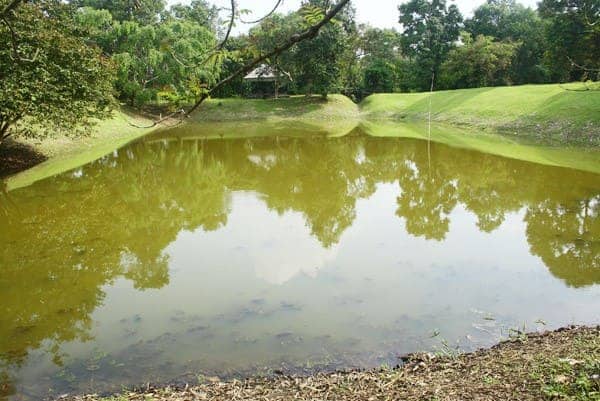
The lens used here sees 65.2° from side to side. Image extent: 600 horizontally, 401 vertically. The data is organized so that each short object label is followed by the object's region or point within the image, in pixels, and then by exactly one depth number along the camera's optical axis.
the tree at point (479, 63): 46.12
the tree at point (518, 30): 48.75
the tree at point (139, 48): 37.62
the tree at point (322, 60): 44.41
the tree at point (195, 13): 56.28
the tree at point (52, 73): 15.49
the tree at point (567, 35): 27.48
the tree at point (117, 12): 46.28
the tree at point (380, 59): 55.38
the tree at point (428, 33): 54.78
